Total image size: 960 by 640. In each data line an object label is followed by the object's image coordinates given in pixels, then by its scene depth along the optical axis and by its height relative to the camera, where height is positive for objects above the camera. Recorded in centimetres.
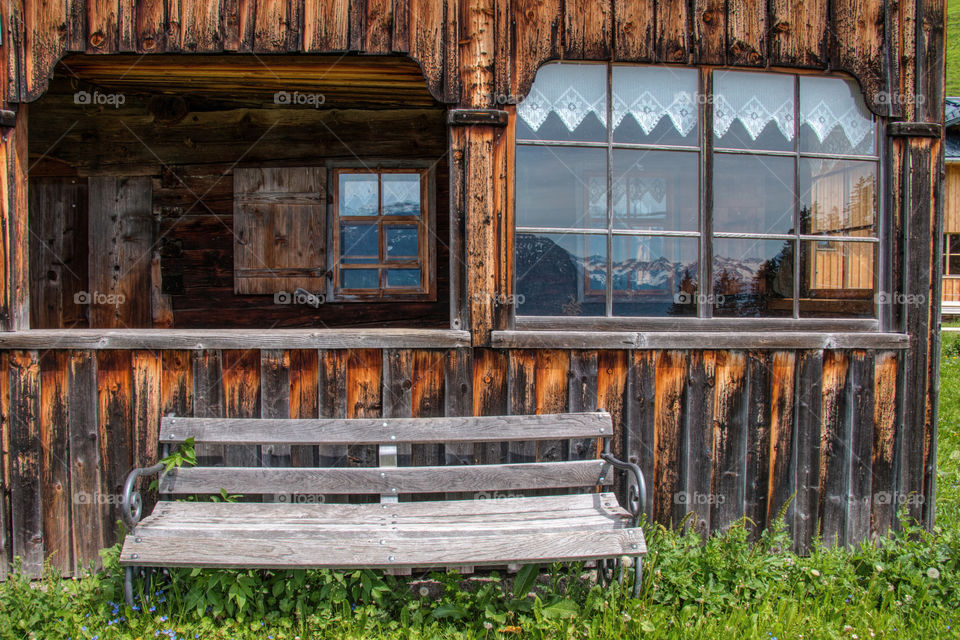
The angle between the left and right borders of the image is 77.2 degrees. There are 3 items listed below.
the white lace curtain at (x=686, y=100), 311 +103
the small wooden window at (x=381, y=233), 508 +54
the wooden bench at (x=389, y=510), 234 -95
